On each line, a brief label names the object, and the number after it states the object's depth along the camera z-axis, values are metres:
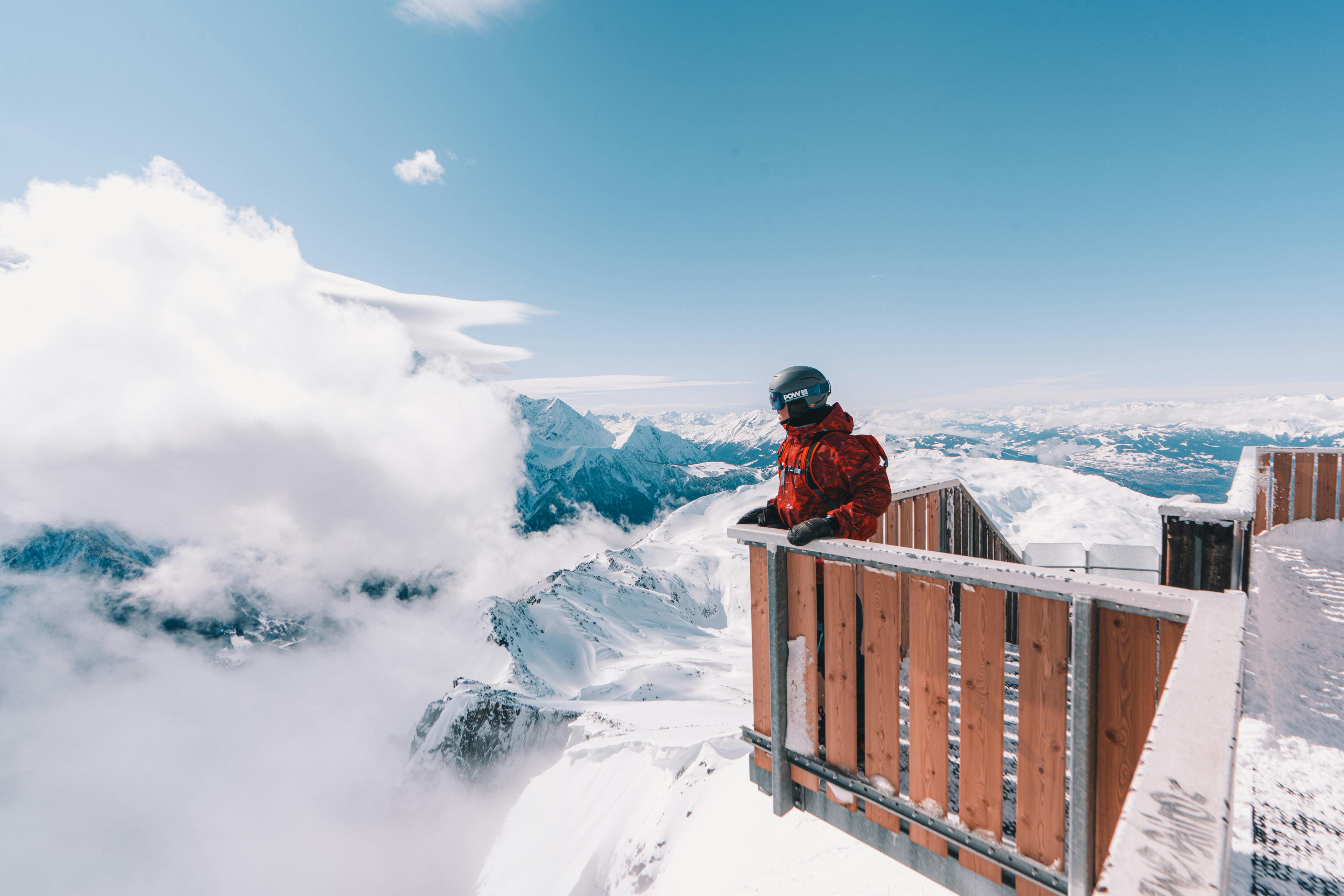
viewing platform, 1.33
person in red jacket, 3.59
